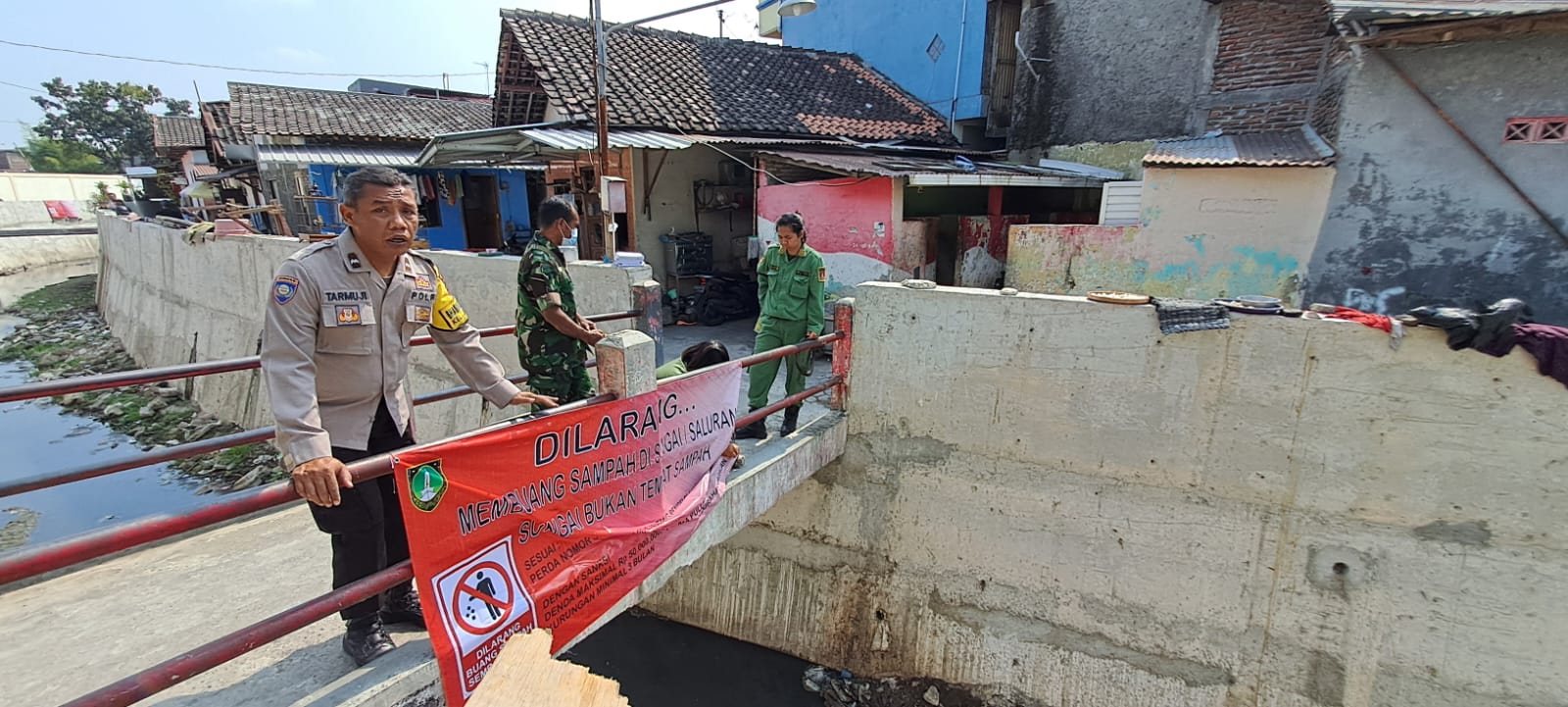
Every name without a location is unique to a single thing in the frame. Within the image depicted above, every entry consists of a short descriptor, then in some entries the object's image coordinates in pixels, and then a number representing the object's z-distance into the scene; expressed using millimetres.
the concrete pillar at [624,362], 2779
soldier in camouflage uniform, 3529
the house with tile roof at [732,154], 8719
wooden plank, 1442
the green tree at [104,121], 40562
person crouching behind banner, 3814
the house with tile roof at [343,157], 13445
